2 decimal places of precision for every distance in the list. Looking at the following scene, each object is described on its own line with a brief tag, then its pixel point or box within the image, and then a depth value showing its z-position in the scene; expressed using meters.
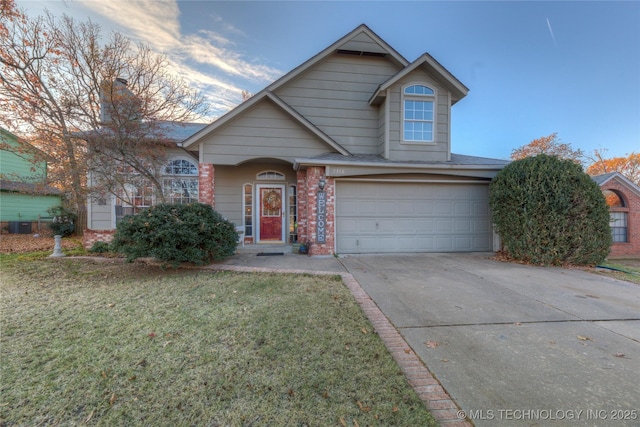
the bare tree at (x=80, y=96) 8.13
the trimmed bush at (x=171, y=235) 5.79
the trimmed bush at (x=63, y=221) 11.92
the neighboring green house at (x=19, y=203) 14.34
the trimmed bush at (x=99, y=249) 8.62
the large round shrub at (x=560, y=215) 6.92
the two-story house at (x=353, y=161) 8.05
